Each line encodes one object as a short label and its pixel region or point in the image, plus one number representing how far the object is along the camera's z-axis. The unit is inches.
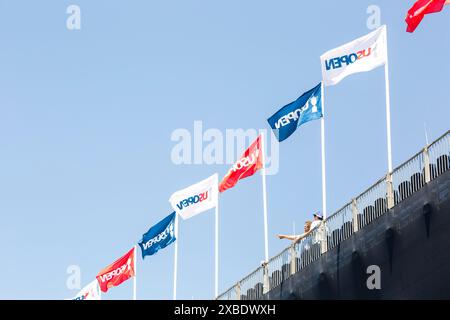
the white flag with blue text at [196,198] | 2513.5
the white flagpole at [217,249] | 2544.3
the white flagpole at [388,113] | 1972.2
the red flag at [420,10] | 1887.3
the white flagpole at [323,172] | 2137.2
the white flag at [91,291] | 3003.4
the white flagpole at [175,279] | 2760.8
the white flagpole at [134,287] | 2967.3
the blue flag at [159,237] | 2605.8
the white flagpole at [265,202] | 2319.1
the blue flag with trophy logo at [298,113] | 2233.0
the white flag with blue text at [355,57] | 2140.7
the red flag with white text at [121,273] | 2797.7
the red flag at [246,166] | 2330.2
